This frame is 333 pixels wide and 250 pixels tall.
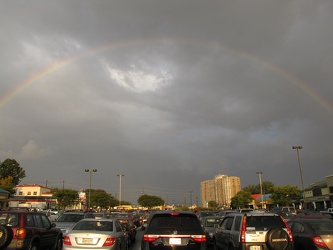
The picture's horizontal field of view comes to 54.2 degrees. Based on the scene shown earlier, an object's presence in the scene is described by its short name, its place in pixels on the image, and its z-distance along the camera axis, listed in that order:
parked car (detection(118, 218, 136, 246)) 17.75
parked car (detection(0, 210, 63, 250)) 9.80
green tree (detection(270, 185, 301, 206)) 77.75
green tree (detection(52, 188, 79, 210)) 88.38
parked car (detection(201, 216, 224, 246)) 16.39
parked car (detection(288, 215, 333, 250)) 10.10
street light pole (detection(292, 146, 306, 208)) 54.03
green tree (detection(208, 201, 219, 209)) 131.27
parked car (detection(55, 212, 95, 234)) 17.72
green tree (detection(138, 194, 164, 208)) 142.14
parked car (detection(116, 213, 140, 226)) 24.89
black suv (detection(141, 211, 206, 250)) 8.21
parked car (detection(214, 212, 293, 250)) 9.47
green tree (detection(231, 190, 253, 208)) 95.50
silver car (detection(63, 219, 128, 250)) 10.56
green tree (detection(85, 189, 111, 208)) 103.70
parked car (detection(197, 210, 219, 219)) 26.02
